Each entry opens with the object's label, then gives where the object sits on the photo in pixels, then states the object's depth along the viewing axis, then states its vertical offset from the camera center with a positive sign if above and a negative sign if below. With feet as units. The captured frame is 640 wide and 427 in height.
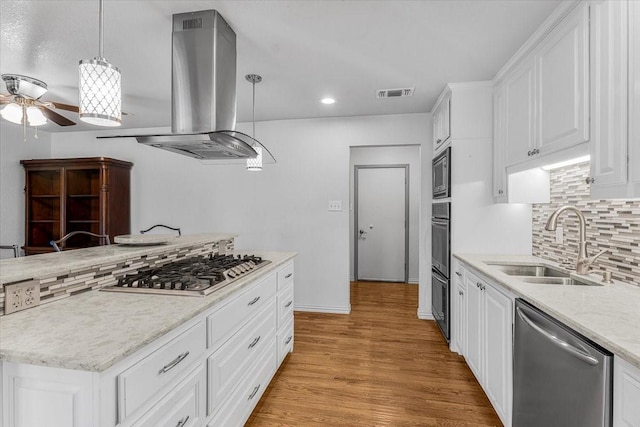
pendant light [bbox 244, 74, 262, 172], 9.00 +1.63
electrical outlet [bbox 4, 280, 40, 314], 3.89 -1.06
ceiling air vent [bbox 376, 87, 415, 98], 10.07 +4.00
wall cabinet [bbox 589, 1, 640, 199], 4.20 +1.69
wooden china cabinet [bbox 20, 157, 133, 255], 13.43 +0.61
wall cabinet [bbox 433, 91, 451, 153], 9.84 +3.18
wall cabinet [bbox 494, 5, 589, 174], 5.37 +2.47
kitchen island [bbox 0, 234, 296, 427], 2.96 -1.58
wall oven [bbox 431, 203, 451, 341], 9.70 -1.57
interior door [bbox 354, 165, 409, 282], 17.53 -0.38
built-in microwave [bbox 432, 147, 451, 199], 9.53 +1.34
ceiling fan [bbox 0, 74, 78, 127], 7.43 +2.86
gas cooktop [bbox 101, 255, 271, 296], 5.06 -1.12
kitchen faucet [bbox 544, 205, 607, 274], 5.88 -0.59
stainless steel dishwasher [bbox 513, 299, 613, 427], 3.47 -2.06
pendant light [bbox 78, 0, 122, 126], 4.21 +1.67
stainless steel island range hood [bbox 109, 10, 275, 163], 6.10 +2.67
